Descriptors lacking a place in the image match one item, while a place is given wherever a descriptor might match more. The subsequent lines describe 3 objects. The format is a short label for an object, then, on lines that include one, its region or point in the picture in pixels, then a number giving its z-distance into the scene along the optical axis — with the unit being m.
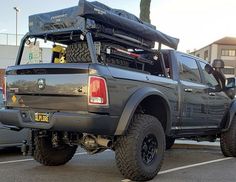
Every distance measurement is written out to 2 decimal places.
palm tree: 15.46
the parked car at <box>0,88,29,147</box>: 7.82
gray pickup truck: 5.48
